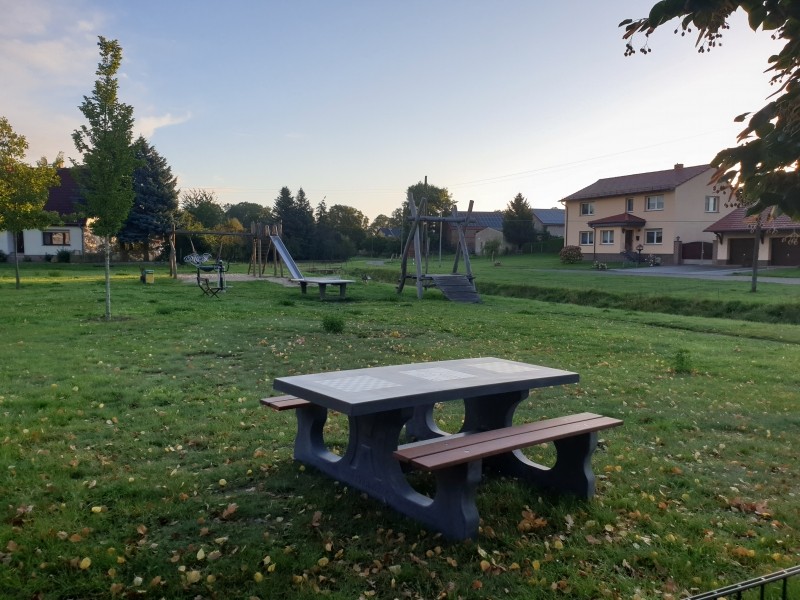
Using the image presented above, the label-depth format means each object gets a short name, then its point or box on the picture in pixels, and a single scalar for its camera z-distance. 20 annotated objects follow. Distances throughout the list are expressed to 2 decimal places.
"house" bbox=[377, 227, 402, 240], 98.56
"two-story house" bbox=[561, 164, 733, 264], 46.78
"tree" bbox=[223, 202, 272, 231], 95.00
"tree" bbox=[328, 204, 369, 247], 80.69
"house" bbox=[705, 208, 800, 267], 40.13
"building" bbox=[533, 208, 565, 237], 79.75
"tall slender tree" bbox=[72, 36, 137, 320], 13.70
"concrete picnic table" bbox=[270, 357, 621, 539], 4.00
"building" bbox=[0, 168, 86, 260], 47.26
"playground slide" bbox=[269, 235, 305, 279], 26.06
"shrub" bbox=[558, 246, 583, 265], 50.03
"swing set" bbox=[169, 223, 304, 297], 26.46
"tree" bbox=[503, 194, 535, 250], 65.00
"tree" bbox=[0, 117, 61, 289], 22.78
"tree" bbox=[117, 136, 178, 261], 46.66
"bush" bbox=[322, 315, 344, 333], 12.79
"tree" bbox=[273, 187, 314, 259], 65.15
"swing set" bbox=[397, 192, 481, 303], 21.83
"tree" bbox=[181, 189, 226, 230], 65.44
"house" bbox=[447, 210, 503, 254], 73.81
